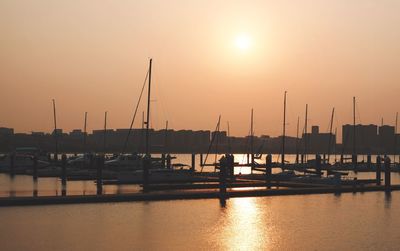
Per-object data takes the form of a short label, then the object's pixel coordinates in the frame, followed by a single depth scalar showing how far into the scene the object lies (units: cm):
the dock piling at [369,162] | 9210
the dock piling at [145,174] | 4259
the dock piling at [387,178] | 4538
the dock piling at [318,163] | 7507
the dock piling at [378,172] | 5376
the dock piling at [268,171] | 4992
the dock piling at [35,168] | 5805
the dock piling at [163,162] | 7024
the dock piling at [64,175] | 5104
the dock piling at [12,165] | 6771
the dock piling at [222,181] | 3891
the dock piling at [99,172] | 4189
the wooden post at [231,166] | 4793
